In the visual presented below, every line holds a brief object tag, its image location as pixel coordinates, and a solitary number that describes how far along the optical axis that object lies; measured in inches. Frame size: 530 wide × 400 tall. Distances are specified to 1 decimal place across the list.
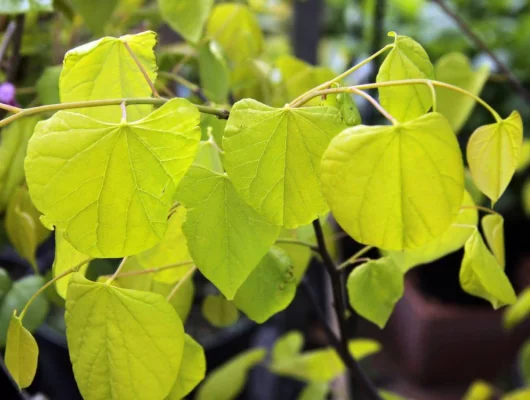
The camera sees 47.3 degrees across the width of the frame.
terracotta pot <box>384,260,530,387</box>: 42.2
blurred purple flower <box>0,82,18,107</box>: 16.8
